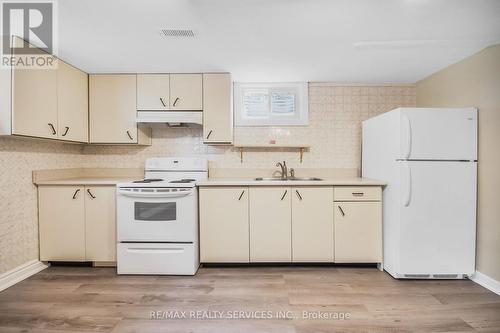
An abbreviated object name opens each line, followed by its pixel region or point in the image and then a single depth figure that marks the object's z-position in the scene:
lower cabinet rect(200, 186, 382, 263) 2.52
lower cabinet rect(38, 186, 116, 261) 2.52
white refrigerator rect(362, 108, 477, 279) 2.22
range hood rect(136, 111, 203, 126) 2.72
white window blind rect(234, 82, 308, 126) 3.17
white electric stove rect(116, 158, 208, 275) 2.40
